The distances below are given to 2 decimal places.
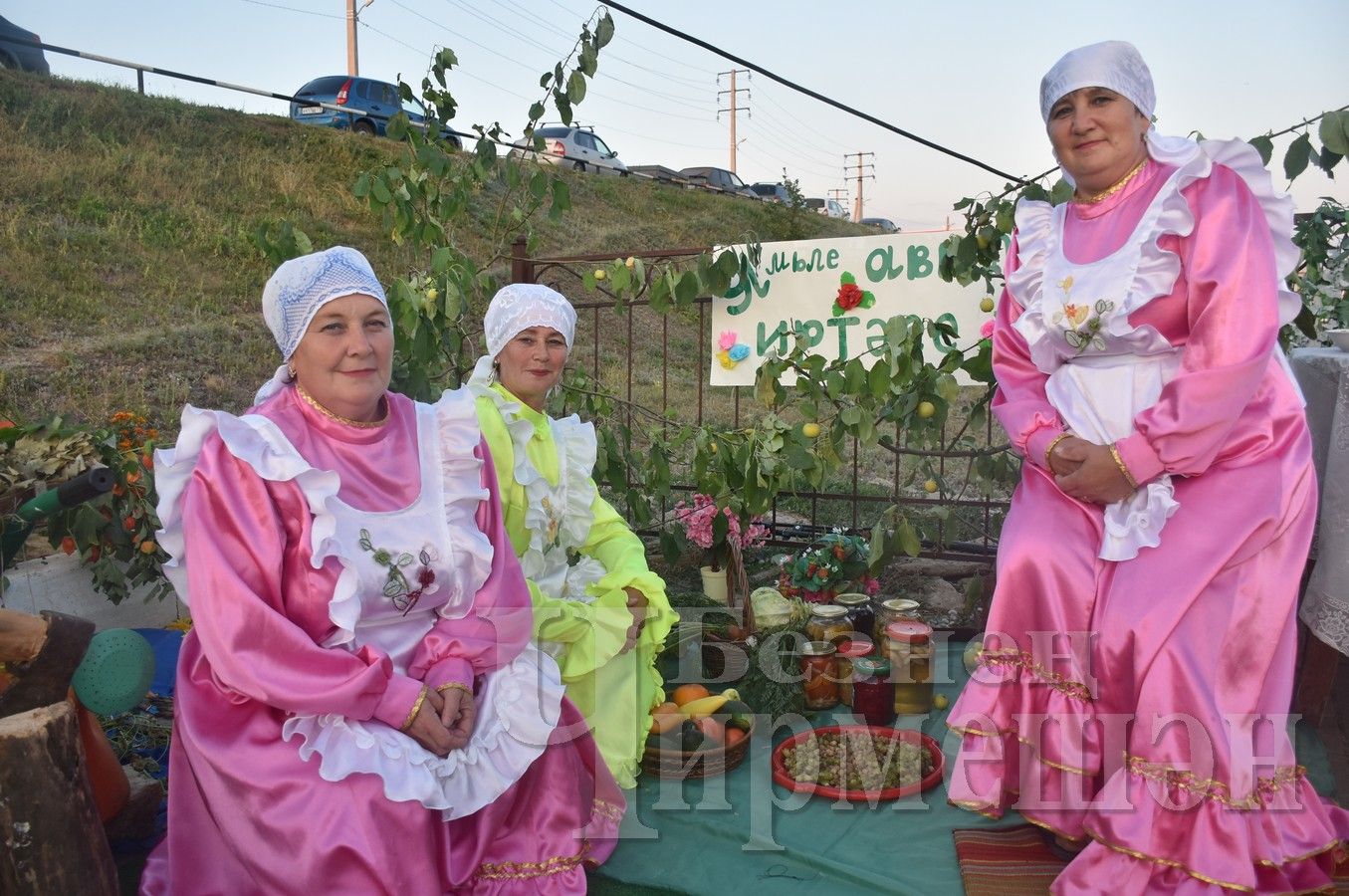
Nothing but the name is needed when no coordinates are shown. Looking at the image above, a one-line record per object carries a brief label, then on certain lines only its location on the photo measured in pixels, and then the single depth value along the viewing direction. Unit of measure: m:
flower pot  4.59
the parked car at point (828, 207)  35.34
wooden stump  1.81
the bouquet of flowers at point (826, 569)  4.27
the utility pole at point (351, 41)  17.52
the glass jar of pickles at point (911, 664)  3.57
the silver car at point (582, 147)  23.00
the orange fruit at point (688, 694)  3.55
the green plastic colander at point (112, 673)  2.44
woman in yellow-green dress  3.05
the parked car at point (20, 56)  14.10
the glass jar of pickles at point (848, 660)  3.64
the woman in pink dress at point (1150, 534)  2.28
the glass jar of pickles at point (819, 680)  3.67
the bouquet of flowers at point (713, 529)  4.42
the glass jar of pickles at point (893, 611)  3.74
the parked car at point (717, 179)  29.05
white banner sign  4.34
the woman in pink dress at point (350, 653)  2.11
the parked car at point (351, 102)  18.53
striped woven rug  2.52
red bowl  3.00
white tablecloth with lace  2.99
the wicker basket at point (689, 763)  3.12
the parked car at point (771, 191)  31.07
